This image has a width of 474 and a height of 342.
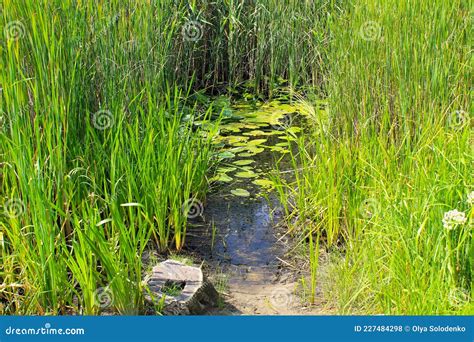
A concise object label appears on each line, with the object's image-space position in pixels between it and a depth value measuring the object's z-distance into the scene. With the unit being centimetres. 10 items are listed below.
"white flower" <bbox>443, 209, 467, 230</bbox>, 243
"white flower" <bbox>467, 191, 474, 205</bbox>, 247
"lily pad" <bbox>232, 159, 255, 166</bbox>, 460
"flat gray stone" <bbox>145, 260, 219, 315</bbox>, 289
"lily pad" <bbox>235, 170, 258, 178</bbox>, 444
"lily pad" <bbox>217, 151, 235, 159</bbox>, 458
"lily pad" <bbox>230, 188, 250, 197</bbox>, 420
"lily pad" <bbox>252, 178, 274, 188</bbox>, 433
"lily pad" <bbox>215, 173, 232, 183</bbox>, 431
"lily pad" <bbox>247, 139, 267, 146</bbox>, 488
